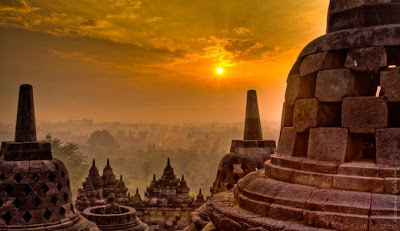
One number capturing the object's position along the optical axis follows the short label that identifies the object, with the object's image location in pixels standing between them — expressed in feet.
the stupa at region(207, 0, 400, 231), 14.38
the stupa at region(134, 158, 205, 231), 58.03
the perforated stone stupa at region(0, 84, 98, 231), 30.48
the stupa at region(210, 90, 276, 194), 32.55
